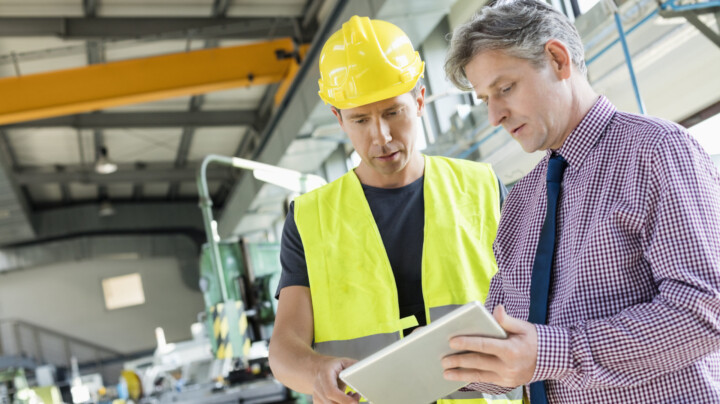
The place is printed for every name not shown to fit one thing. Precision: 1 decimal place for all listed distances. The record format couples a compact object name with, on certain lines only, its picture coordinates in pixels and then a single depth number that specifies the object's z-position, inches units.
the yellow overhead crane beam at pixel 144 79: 349.7
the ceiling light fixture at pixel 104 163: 509.7
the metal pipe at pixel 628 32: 115.3
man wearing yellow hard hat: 72.2
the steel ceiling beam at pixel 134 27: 338.3
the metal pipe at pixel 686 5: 101.8
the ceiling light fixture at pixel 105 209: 727.7
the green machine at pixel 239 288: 222.1
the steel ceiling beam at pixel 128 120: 477.7
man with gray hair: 43.3
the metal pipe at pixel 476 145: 170.9
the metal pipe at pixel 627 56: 107.2
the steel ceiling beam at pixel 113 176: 597.9
